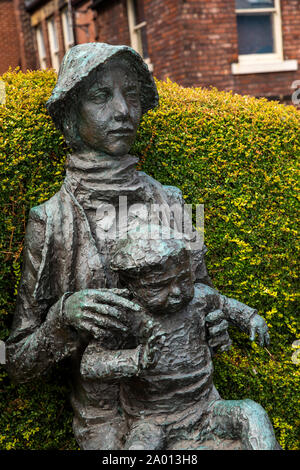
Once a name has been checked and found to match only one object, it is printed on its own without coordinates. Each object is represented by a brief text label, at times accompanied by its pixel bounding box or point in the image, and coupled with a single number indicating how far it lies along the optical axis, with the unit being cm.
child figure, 235
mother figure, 266
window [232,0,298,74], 1105
